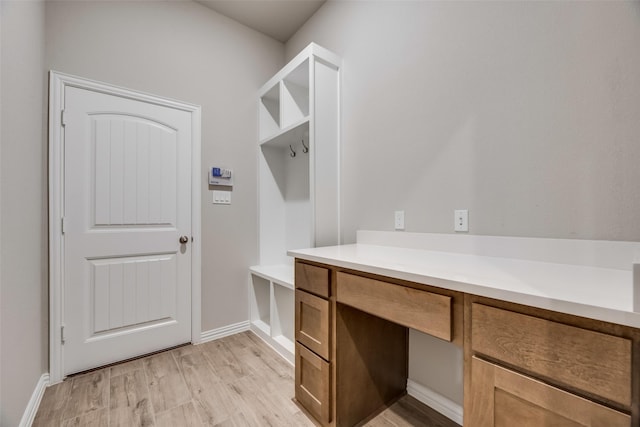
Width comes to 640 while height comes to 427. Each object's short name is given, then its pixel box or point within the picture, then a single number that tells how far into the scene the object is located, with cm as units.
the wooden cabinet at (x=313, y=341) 134
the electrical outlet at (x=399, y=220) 169
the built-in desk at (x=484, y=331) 62
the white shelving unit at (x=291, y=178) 198
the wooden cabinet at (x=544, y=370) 60
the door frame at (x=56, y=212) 175
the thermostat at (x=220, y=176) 236
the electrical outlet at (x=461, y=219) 139
